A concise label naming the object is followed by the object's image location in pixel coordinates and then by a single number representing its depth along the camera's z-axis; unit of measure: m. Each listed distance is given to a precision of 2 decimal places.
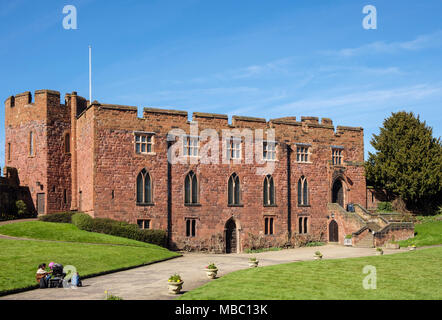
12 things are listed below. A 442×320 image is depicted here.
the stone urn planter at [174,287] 19.23
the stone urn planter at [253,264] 27.84
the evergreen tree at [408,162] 46.78
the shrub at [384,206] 50.00
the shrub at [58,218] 38.53
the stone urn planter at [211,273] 23.41
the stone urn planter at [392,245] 37.78
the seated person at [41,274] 21.72
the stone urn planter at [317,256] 31.55
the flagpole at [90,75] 44.30
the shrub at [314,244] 45.25
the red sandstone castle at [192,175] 38.78
